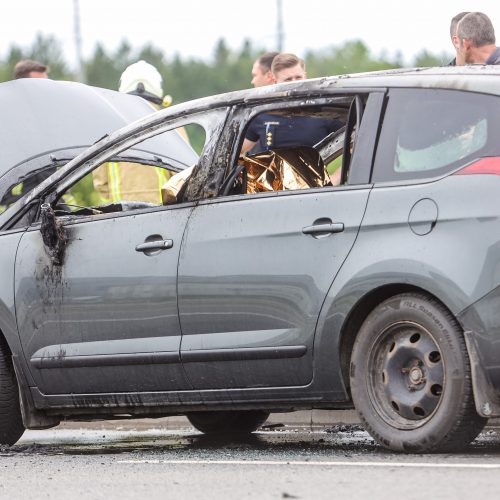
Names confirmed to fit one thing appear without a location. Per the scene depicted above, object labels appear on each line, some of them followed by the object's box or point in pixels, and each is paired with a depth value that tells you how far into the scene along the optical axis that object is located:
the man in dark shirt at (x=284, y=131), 16.31
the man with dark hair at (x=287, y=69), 20.84
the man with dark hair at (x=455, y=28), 18.40
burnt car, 12.59
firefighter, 20.03
